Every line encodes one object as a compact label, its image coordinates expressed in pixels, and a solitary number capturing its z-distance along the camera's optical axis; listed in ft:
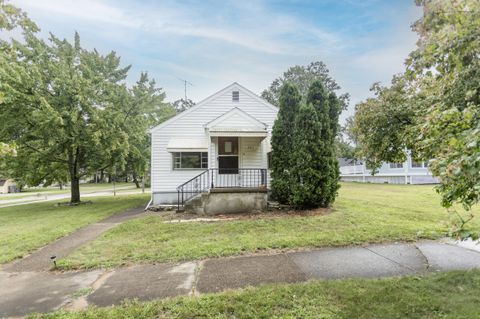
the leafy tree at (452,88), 6.11
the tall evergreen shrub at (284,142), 32.22
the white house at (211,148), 36.68
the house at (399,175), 75.41
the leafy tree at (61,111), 39.19
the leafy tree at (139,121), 49.19
